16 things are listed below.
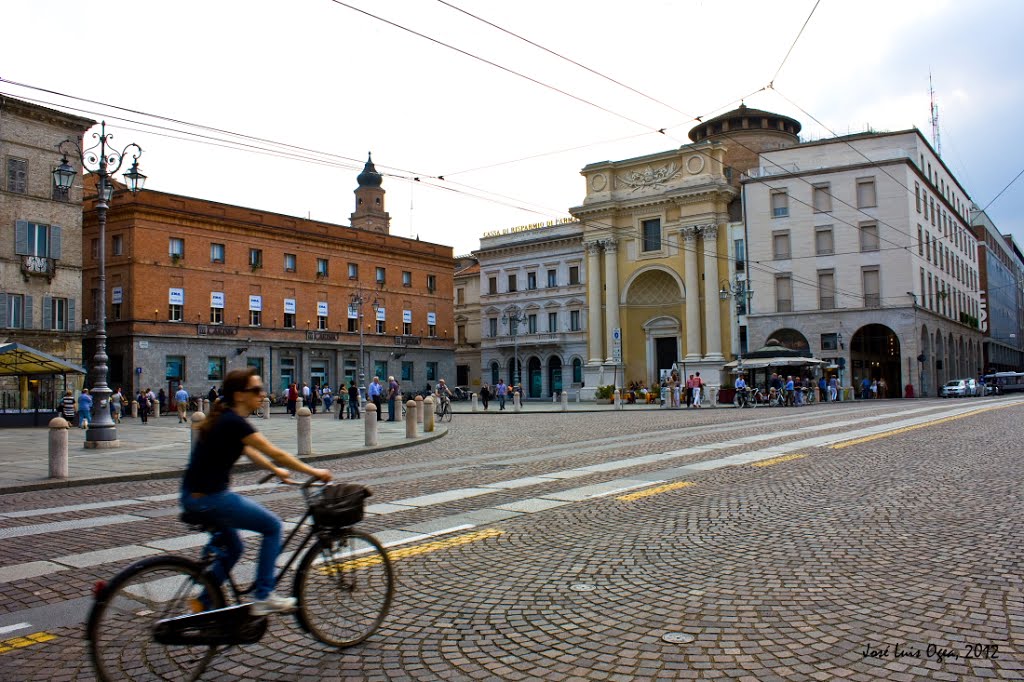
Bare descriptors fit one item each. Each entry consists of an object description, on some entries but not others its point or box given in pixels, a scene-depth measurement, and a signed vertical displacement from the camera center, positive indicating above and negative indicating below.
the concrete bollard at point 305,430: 16.16 -1.05
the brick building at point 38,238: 37.44 +7.08
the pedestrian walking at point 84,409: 27.00 -0.90
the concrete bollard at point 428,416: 22.19 -1.12
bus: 54.49 -1.14
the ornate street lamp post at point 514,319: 53.96 +4.12
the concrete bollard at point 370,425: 18.25 -1.10
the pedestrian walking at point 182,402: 33.12 -0.90
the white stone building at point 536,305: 65.12 +5.84
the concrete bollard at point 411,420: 20.34 -1.11
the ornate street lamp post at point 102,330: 18.27 +1.25
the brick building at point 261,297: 45.34 +5.40
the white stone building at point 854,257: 49.72 +7.21
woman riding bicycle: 4.19 -0.57
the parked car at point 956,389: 47.66 -1.35
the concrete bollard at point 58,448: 12.47 -1.02
